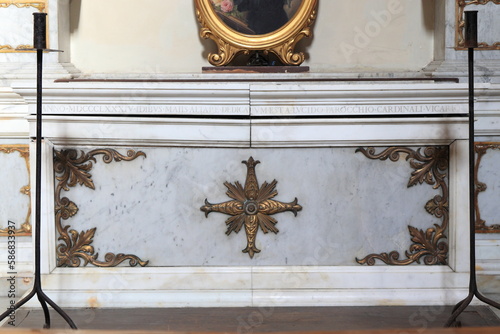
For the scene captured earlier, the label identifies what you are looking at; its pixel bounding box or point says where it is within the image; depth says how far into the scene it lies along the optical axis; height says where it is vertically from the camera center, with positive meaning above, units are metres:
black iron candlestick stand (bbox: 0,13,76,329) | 3.14 -0.09
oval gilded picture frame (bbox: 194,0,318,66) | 4.45 +0.75
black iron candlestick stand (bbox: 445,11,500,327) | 3.20 -0.06
